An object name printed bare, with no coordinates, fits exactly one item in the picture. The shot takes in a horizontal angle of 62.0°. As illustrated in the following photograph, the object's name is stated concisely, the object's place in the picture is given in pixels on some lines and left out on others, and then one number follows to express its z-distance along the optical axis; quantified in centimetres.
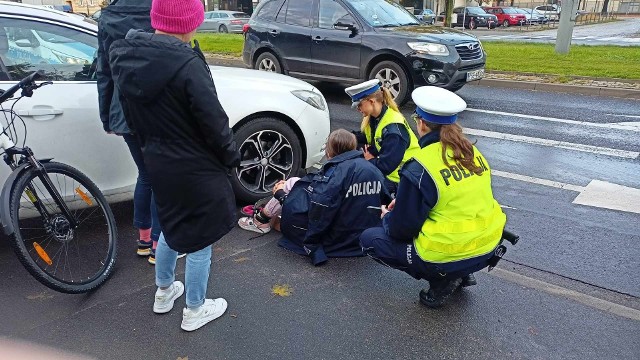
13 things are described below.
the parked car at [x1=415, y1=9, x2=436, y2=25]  3310
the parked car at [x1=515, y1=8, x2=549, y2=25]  3934
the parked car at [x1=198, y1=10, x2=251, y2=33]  3250
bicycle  298
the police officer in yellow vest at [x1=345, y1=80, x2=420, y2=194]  395
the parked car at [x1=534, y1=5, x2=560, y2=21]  4201
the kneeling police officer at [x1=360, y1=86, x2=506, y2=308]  274
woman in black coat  228
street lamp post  1408
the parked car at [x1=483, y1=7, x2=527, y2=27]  3884
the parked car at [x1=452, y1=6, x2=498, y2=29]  3709
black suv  870
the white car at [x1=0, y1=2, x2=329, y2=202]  349
